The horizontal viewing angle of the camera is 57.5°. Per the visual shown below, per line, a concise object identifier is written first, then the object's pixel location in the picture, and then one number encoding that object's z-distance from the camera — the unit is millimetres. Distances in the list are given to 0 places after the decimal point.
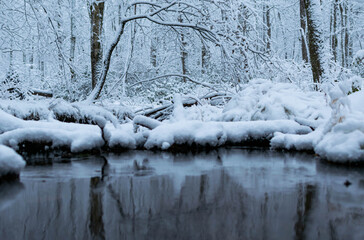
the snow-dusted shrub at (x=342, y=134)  2779
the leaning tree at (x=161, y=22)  5574
